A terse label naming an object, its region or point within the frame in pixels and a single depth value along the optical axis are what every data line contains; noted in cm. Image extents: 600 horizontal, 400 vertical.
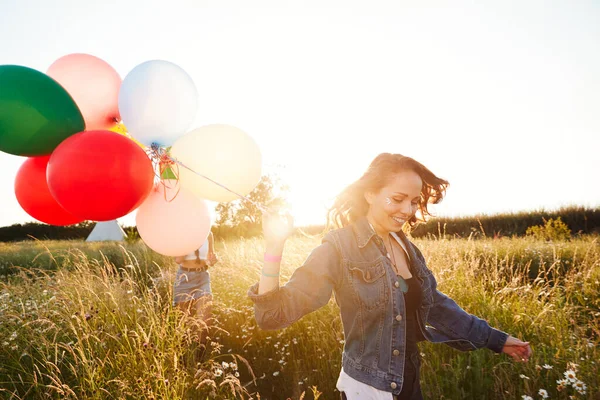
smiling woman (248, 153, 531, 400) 143
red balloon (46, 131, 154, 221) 149
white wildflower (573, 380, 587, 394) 222
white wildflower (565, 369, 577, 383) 227
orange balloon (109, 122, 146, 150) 203
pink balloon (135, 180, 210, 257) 183
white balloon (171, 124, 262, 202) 177
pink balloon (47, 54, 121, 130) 191
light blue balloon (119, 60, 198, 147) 179
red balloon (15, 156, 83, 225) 177
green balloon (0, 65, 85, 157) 154
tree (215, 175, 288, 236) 1893
